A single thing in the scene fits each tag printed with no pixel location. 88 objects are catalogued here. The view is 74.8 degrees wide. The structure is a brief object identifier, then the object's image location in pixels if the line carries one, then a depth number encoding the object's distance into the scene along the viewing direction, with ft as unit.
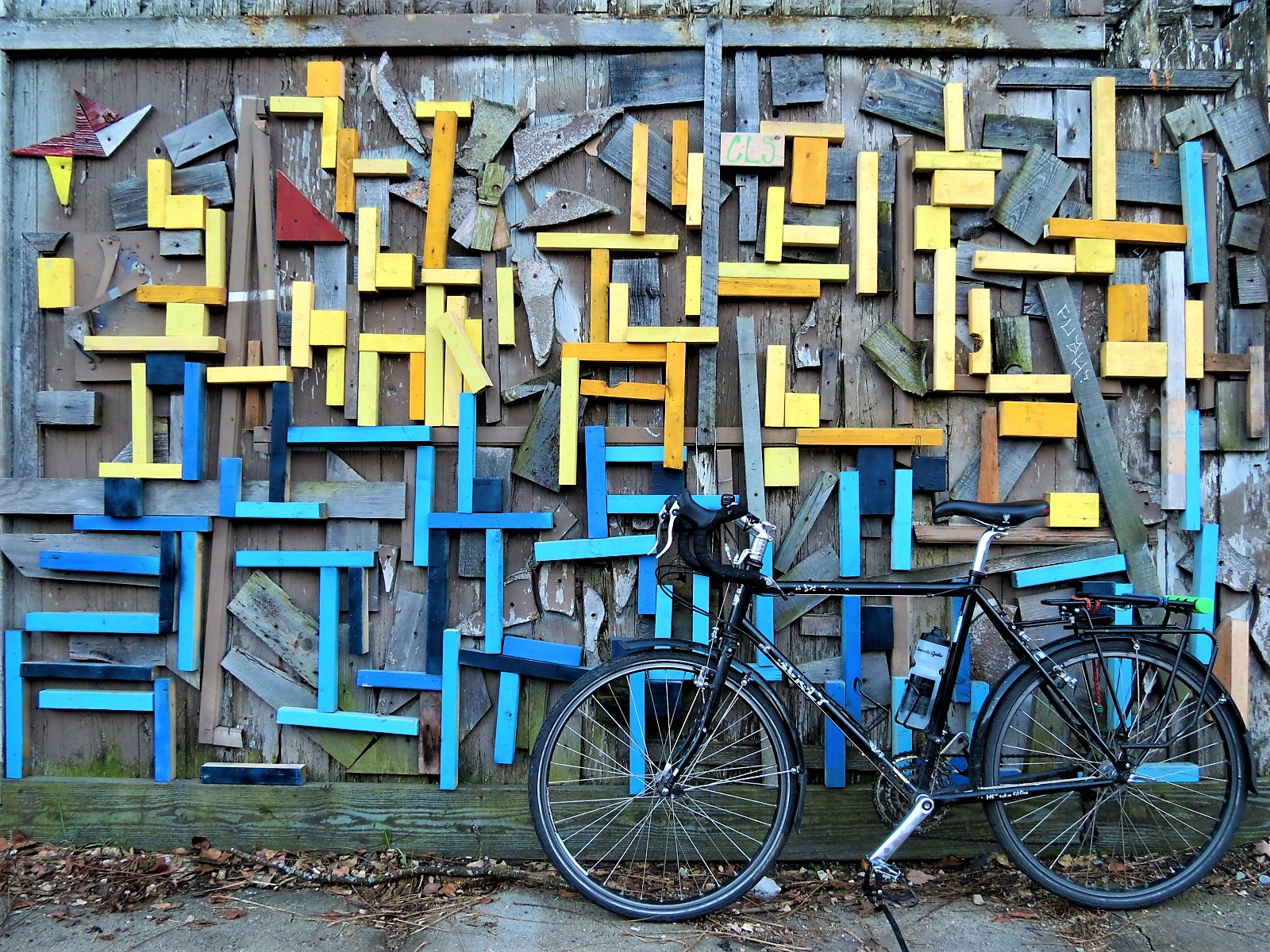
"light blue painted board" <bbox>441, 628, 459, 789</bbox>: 10.25
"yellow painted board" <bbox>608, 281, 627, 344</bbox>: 10.17
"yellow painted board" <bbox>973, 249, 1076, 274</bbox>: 10.14
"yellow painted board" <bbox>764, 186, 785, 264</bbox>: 10.19
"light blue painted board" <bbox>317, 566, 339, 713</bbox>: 10.28
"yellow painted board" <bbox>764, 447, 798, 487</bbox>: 10.22
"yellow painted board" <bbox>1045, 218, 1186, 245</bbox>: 10.16
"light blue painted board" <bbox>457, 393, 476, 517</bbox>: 10.19
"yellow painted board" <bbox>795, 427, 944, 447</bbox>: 10.12
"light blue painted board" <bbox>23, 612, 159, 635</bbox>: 10.37
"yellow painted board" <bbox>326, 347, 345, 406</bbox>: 10.36
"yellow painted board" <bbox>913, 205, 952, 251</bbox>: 10.25
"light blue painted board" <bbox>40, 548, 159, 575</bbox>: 10.35
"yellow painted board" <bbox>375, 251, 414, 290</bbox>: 10.24
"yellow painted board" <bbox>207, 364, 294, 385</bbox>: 10.26
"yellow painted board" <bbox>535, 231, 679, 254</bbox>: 10.27
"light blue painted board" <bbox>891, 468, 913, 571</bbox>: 10.16
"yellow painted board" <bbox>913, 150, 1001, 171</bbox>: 10.19
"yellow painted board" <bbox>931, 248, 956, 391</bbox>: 10.14
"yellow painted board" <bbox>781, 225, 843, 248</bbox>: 10.19
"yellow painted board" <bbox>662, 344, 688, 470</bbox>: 10.11
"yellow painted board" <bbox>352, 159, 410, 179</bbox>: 10.29
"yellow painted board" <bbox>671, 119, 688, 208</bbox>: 10.18
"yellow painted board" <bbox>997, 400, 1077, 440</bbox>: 10.16
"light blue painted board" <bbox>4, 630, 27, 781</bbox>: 10.39
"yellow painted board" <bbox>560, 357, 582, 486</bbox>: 10.10
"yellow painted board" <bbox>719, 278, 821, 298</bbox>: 10.25
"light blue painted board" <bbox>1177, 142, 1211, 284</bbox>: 10.20
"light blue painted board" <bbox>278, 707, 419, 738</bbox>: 10.27
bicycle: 8.96
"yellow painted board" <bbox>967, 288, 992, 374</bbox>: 10.18
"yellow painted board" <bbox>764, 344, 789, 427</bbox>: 10.19
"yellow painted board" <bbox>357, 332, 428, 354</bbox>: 10.34
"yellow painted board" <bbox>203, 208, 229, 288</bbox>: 10.37
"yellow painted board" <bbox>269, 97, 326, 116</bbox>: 10.36
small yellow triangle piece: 10.46
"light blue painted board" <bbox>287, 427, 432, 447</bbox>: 10.31
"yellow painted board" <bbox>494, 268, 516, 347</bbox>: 10.30
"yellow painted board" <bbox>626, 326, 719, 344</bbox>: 10.15
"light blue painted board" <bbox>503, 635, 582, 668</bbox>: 10.23
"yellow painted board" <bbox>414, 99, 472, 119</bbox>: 10.30
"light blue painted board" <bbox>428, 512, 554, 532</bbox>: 10.20
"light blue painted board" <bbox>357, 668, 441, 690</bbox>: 10.29
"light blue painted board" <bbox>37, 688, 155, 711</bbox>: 10.37
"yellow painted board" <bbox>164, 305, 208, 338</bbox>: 10.33
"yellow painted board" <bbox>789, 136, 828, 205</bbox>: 10.22
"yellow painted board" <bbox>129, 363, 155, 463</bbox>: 10.33
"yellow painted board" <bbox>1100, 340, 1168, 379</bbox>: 10.16
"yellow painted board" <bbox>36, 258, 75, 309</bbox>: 10.39
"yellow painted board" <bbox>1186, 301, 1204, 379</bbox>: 10.19
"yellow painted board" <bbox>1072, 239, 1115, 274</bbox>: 10.19
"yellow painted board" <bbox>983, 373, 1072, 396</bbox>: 10.13
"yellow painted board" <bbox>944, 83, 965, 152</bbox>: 10.18
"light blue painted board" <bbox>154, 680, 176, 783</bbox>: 10.33
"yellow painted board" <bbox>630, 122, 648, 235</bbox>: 10.22
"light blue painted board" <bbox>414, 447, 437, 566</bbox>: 10.25
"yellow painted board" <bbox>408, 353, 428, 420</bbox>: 10.30
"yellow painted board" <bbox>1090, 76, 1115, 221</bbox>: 10.20
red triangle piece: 10.37
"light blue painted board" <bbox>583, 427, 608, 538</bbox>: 10.17
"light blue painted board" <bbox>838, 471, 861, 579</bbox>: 10.18
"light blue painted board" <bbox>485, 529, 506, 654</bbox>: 10.23
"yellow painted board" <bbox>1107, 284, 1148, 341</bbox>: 10.19
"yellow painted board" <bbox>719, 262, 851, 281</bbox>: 10.27
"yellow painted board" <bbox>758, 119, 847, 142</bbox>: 10.21
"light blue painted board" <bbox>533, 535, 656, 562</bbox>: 10.16
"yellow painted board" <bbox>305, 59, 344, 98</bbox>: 10.34
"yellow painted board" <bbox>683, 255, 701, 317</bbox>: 10.23
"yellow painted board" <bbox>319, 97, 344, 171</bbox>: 10.32
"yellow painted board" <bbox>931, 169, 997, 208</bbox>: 10.22
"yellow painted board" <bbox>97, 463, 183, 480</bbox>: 10.30
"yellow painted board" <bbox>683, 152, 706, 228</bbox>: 10.17
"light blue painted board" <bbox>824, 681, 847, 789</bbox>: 10.15
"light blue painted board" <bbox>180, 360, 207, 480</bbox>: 10.25
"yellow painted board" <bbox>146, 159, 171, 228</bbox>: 10.36
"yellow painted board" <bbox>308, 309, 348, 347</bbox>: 10.33
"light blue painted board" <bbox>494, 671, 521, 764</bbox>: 10.25
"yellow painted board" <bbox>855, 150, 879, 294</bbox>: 10.19
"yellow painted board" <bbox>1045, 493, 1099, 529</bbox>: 10.16
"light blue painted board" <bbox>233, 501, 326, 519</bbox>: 10.20
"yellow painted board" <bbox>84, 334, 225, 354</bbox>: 10.25
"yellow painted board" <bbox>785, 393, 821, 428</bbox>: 10.23
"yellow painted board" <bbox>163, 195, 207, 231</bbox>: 10.37
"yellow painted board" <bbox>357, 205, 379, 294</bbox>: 10.25
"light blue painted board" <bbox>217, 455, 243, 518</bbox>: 10.26
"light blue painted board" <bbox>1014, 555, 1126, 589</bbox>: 10.19
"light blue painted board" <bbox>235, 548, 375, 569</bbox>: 10.32
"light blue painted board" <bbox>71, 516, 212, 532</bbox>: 10.38
